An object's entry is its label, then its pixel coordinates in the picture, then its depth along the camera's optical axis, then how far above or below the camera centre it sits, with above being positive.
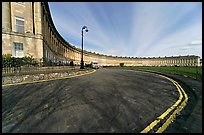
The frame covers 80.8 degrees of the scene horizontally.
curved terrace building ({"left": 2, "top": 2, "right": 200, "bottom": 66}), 17.84 +6.23
